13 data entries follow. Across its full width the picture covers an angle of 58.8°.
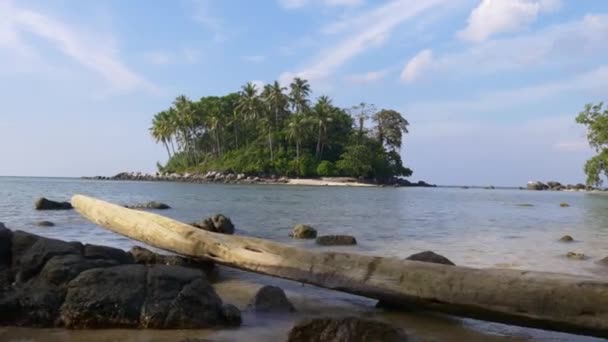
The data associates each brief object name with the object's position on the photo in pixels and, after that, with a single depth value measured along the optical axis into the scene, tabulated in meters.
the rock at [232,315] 5.29
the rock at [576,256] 10.64
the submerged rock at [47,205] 22.86
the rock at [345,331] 4.42
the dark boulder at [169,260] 8.29
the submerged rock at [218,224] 13.49
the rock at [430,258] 7.16
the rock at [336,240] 12.34
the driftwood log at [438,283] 4.17
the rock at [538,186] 100.50
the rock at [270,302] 5.89
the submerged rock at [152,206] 25.03
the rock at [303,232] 14.05
